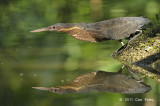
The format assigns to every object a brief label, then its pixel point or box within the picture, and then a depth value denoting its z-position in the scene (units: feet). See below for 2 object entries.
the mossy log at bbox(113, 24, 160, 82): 37.60
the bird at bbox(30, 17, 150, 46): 41.32
